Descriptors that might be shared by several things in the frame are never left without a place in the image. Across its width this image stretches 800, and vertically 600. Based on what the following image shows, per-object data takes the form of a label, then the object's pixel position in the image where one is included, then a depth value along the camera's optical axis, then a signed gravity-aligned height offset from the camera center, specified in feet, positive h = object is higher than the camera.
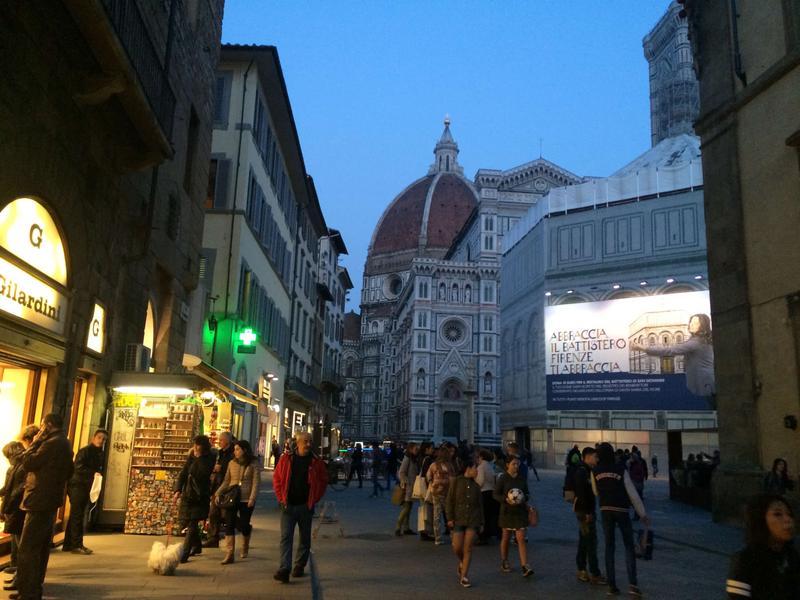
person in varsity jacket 26.91 -1.47
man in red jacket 27.71 -1.49
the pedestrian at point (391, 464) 90.84 -1.21
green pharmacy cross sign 75.46 +10.99
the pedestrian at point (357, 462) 92.84 -1.13
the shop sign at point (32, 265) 24.89 +6.55
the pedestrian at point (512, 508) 30.42 -2.03
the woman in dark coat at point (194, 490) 30.22 -1.74
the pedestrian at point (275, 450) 84.65 -0.03
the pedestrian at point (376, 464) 79.05 -1.13
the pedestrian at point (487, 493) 40.70 -1.97
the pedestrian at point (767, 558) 10.96 -1.35
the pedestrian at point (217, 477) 33.91 -1.30
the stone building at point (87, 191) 25.32 +10.78
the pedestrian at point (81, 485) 30.17 -1.73
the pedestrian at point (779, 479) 42.39 -0.66
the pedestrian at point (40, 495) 20.83 -1.53
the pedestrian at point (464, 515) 28.37 -2.24
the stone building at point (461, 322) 286.05 +54.68
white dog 26.55 -3.99
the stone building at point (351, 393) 444.27 +36.14
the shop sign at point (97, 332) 33.94 +5.18
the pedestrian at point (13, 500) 21.86 -1.71
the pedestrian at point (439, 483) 39.86 -1.44
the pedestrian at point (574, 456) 58.68 +0.37
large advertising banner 128.98 +18.77
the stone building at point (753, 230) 48.55 +16.48
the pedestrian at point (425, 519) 42.83 -3.65
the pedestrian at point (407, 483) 45.19 -1.73
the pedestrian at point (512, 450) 37.76 +0.44
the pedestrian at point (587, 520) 29.96 -2.37
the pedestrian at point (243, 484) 31.78 -1.50
